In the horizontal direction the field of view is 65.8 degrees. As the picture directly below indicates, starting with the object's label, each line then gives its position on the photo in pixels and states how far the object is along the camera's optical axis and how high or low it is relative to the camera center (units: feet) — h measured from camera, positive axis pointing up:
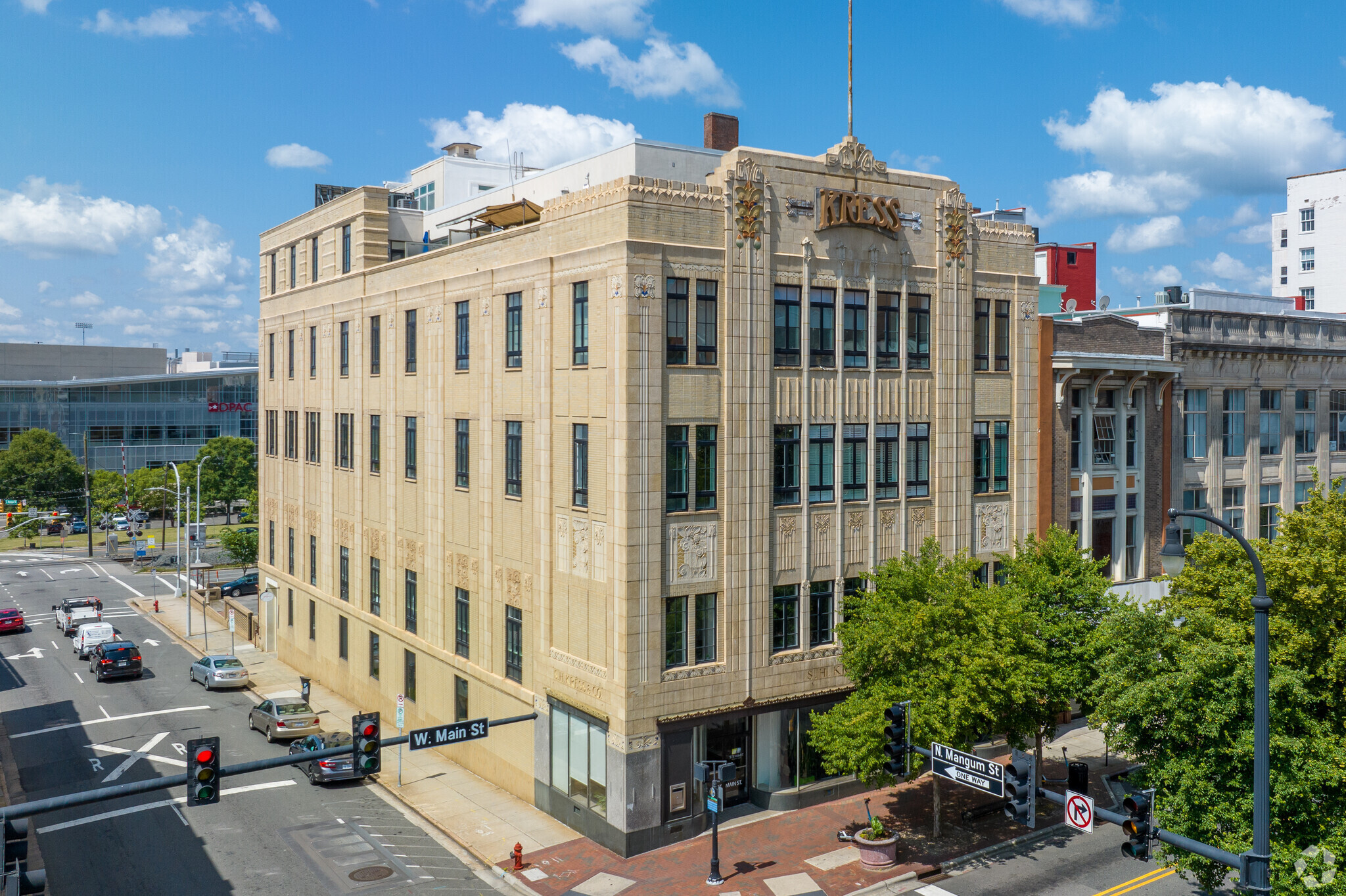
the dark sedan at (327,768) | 109.60 -36.28
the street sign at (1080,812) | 63.82 -23.83
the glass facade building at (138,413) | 411.54 +7.16
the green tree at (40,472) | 359.66 -14.71
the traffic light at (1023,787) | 67.82 -23.43
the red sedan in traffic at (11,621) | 200.75 -37.03
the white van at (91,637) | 174.70 -34.90
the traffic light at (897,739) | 71.41 -21.38
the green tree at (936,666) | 85.51 -20.17
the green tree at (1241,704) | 64.13 -18.04
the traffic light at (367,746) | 69.62 -21.34
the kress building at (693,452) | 93.09 -2.32
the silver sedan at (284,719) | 124.57 -35.25
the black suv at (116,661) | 159.22 -35.51
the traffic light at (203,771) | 61.41 -20.21
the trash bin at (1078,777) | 79.77 -26.99
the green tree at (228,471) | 375.66 -15.29
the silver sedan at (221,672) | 153.48 -36.17
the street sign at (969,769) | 69.41 -23.37
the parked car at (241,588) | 250.98 -38.50
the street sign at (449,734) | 81.61 -24.57
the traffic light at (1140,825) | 57.93 -22.13
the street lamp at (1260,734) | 53.36 -16.00
